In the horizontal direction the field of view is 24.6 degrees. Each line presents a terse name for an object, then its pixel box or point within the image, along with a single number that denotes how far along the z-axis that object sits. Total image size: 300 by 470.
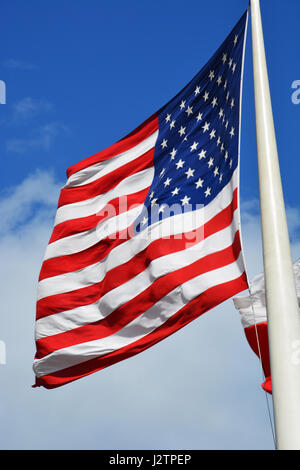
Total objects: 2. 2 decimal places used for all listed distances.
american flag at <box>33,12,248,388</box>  10.35
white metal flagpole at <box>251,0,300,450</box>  6.80
